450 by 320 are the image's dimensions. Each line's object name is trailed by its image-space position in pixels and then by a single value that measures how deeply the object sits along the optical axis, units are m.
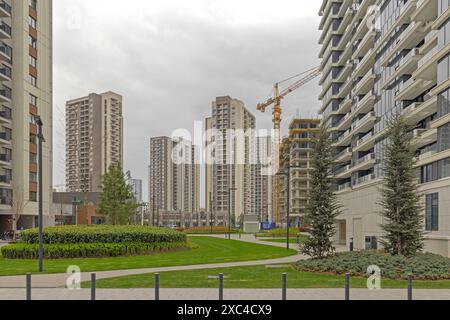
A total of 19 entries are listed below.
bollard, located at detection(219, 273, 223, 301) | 12.26
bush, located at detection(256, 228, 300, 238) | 66.75
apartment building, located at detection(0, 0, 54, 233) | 56.53
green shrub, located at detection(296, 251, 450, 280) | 18.20
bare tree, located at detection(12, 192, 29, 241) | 54.74
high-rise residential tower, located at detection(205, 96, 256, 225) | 131.12
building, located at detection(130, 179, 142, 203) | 120.50
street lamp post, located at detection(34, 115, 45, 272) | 20.12
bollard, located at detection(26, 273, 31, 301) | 12.15
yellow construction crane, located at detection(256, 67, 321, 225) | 143.75
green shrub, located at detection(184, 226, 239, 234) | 82.75
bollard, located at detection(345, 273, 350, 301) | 12.34
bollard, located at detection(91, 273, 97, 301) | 12.08
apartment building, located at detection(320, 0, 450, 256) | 29.72
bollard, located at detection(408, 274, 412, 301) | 12.17
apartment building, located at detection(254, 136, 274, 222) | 147.12
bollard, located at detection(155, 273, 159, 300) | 12.38
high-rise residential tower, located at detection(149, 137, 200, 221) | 121.77
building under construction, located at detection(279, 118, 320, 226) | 108.50
